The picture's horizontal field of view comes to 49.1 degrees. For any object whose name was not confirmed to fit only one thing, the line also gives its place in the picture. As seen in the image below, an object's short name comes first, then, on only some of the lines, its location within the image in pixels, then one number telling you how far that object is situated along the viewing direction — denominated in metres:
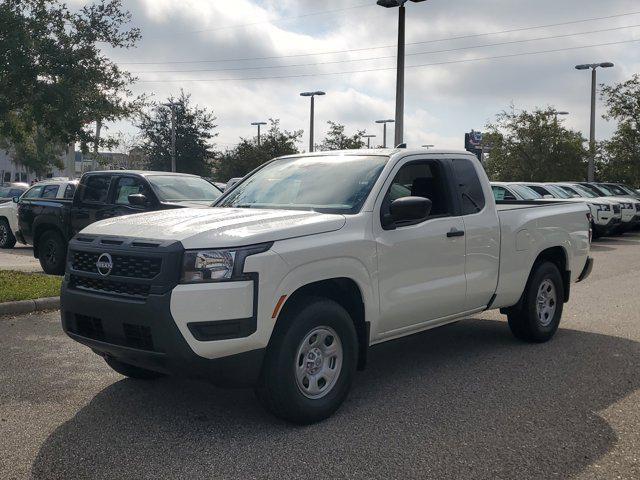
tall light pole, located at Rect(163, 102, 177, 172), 44.59
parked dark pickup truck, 10.94
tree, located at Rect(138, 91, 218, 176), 49.69
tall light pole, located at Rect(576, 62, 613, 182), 32.89
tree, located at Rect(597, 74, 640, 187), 32.72
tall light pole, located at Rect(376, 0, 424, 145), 15.34
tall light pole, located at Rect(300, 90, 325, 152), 36.92
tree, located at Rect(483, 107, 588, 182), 34.41
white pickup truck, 4.16
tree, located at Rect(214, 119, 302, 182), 43.81
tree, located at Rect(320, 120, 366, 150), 44.78
